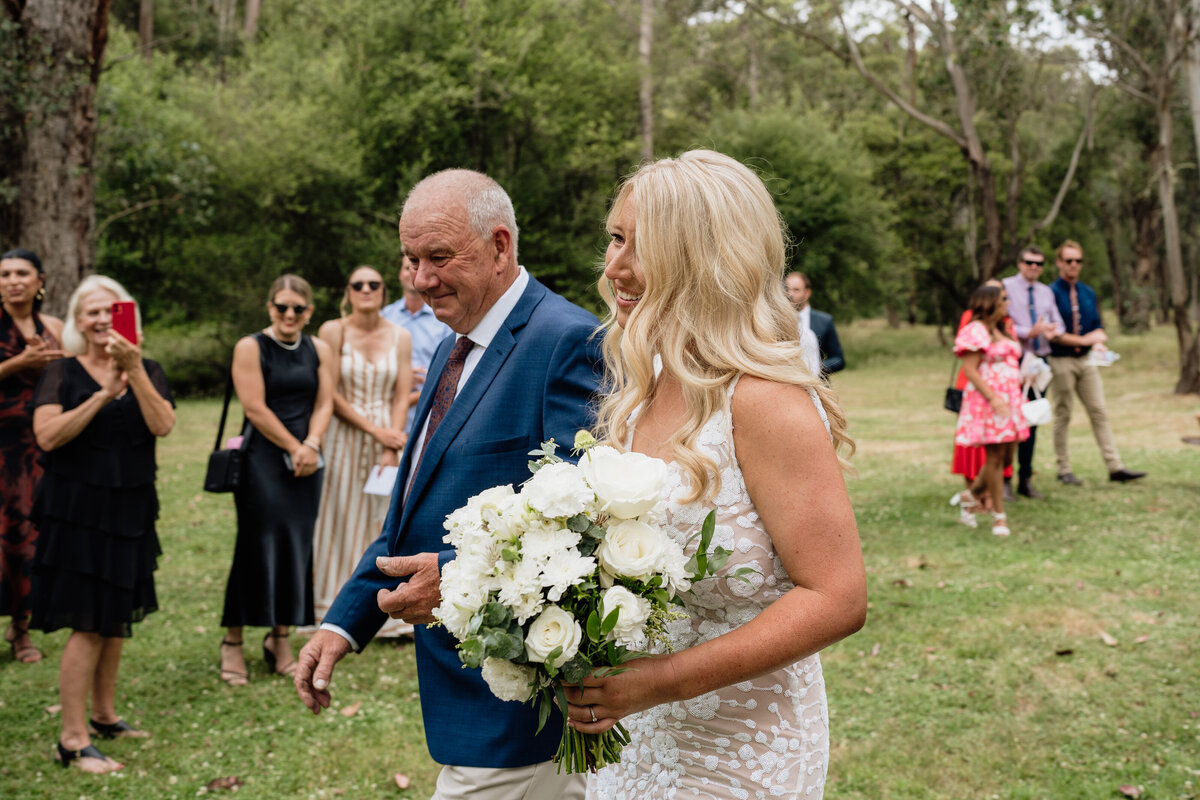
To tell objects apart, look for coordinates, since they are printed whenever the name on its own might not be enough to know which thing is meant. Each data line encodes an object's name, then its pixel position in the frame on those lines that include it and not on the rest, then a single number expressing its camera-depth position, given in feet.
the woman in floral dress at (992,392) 32.04
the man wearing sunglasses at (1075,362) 39.27
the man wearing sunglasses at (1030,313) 37.81
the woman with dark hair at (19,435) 21.67
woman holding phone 16.84
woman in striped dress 23.71
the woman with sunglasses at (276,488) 20.85
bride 6.73
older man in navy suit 9.20
